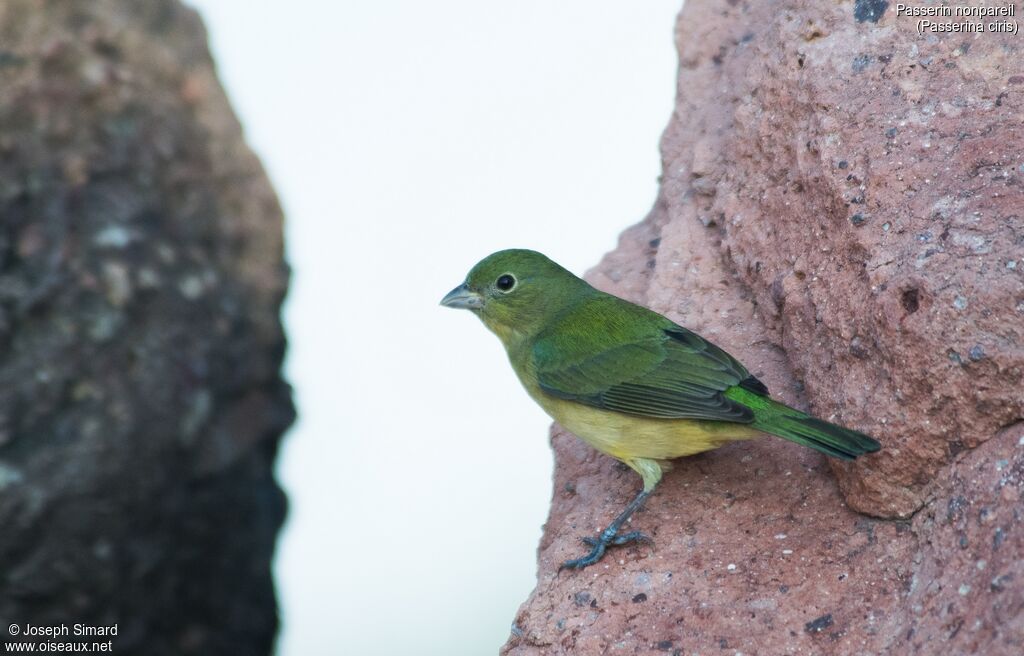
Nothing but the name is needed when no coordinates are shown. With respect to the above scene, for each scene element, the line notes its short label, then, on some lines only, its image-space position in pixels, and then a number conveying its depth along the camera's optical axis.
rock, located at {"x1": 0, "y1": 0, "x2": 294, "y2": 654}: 9.38
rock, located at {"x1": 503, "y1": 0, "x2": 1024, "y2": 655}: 6.09
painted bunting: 7.27
